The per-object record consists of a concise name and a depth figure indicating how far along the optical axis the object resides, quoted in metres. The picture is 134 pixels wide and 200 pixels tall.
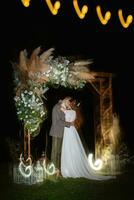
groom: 7.60
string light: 5.44
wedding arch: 7.39
